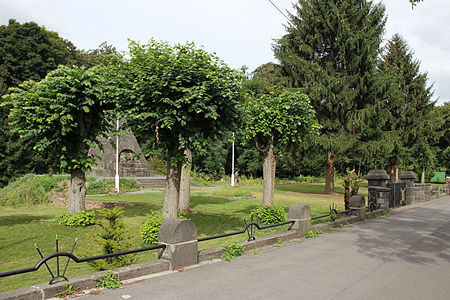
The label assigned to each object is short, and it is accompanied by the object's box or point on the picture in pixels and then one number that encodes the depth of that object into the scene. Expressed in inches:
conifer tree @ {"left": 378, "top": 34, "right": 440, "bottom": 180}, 1371.8
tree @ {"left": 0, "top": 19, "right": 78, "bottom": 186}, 1230.3
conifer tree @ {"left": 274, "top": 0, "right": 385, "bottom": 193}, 958.4
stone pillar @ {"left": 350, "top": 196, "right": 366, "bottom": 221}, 482.3
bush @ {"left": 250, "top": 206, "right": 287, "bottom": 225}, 417.1
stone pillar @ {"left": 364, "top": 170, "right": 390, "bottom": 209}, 607.4
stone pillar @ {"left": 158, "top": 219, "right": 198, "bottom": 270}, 221.6
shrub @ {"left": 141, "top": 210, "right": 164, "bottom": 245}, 312.7
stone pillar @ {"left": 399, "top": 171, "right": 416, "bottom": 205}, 756.0
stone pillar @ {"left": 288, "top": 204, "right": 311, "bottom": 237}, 350.0
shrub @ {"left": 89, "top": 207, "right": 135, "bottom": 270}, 213.9
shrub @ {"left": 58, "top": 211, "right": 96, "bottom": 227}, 386.3
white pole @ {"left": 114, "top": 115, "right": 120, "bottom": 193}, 827.4
